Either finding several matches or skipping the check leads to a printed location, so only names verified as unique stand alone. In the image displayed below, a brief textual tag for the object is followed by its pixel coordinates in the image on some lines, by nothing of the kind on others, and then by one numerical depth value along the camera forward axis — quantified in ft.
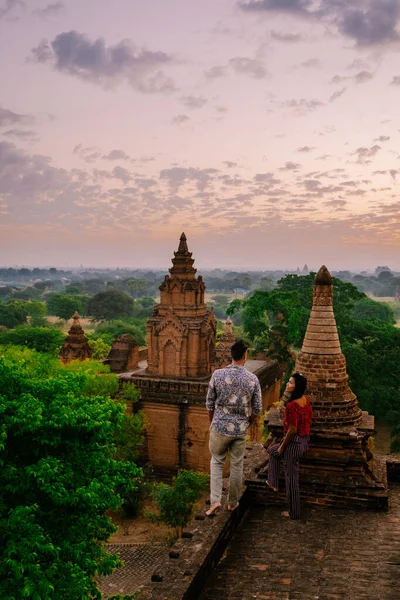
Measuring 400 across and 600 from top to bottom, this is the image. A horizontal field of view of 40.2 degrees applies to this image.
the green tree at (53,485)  29.12
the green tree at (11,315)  283.18
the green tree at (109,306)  348.79
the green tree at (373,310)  286.05
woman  29.81
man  27.63
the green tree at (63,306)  349.61
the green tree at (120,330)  224.12
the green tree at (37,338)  169.48
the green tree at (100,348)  143.64
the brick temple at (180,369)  94.68
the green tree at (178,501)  73.61
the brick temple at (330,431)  31.71
